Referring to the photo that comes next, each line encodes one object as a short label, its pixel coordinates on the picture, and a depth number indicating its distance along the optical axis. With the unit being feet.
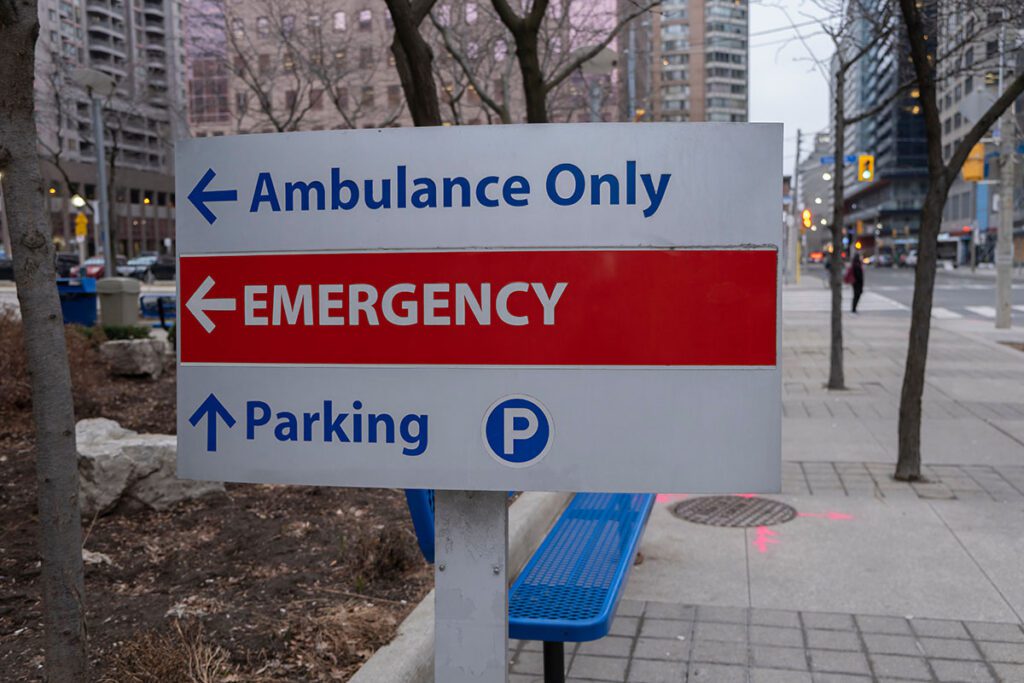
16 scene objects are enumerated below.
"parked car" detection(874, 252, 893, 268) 340.55
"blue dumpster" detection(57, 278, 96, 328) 49.34
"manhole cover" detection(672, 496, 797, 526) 20.35
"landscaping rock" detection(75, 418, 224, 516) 17.29
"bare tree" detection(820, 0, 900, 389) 33.78
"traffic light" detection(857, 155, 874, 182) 73.74
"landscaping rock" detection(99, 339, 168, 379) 33.58
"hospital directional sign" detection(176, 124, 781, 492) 7.13
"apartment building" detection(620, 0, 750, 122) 97.60
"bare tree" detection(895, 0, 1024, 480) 22.94
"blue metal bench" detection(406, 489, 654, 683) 10.58
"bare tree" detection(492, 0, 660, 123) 23.95
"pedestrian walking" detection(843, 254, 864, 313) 86.71
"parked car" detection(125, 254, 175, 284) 150.30
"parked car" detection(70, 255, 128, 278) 133.28
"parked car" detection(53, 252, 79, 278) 147.56
